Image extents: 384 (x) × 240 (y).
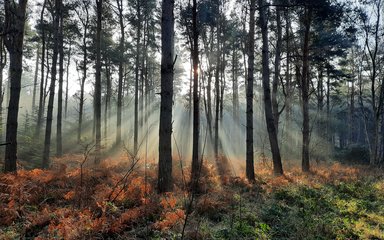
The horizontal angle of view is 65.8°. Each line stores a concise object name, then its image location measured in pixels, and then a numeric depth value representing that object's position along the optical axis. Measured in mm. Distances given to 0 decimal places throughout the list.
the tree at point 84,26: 20297
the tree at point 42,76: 20625
